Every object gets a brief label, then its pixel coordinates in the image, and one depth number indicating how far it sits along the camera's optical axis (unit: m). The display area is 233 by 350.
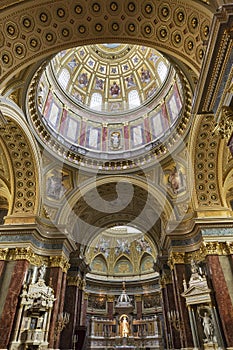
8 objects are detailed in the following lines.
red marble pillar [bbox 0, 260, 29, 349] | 11.08
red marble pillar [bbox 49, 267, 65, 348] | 12.82
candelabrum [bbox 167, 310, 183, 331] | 13.19
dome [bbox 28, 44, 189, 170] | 16.64
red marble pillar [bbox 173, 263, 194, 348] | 12.22
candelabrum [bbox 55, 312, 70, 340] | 13.42
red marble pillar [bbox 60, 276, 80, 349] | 16.03
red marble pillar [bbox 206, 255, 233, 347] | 10.56
